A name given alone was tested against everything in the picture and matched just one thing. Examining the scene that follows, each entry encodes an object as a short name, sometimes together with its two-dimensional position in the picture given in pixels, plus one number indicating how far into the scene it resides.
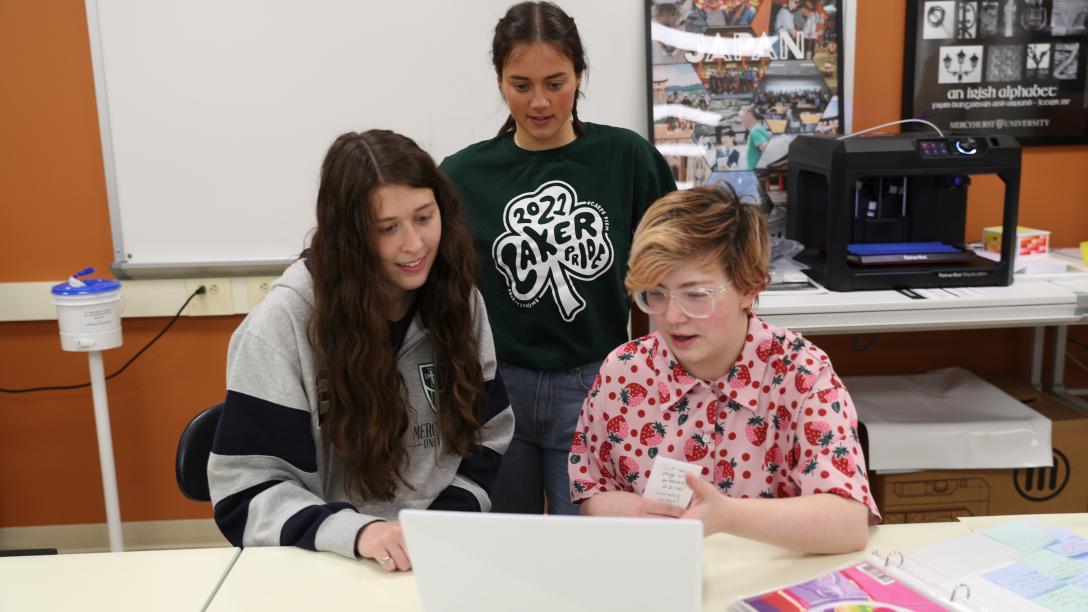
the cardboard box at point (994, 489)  2.27
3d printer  2.13
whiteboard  2.47
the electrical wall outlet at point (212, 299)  2.59
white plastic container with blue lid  2.29
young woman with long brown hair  1.28
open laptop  0.81
